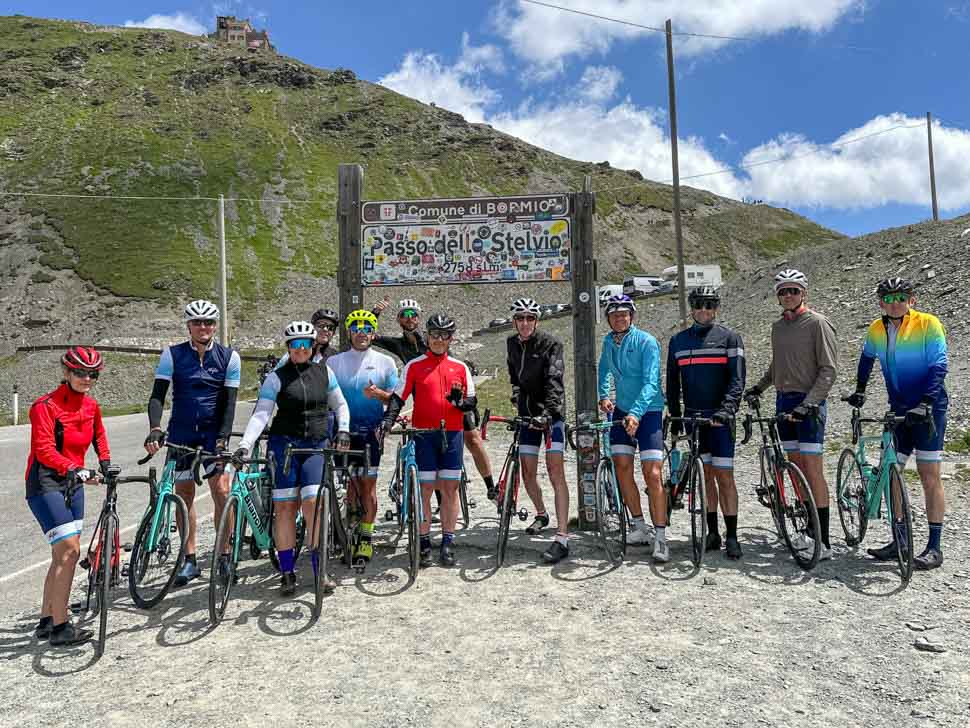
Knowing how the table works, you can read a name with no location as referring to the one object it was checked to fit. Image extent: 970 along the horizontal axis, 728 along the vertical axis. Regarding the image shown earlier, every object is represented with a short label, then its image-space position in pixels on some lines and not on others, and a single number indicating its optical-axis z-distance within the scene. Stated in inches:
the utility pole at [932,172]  1769.2
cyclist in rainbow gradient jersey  236.2
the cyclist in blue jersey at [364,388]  267.1
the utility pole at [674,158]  838.5
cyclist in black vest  225.3
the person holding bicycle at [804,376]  251.1
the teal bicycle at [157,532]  223.1
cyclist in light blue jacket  254.7
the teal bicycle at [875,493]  225.3
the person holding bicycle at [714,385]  255.0
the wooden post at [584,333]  307.1
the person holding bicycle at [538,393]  265.6
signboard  323.6
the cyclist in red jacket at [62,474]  188.7
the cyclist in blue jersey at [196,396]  247.6
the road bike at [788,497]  243.9
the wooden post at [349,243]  330.3
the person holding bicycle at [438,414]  257.0
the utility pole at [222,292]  1231.2
